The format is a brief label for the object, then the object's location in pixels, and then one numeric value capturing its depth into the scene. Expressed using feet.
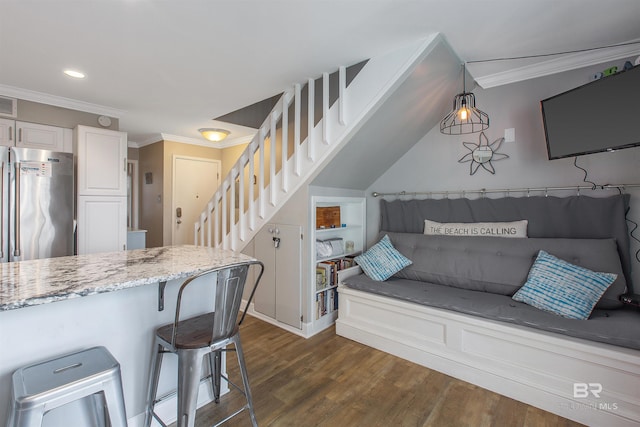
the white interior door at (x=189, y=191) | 15.98
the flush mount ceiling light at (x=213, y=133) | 13.37
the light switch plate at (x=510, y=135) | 8.66
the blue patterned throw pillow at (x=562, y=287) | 6.24
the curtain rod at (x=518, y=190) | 7.23
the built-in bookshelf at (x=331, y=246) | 9.45
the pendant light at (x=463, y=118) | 7.72
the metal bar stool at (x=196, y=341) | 4.26
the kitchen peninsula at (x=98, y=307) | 3.73
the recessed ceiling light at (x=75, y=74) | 8.27
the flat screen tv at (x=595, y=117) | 5.74
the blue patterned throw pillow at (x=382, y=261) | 9.27
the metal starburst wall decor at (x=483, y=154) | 8.95
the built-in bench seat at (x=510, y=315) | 5.56
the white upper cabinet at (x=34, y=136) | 9.55
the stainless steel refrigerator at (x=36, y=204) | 8.59
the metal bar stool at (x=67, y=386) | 3.14
